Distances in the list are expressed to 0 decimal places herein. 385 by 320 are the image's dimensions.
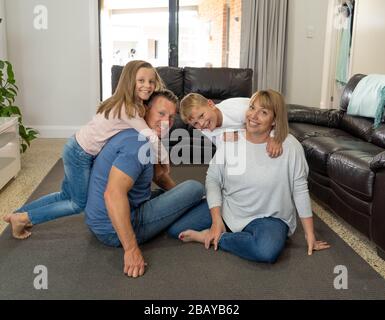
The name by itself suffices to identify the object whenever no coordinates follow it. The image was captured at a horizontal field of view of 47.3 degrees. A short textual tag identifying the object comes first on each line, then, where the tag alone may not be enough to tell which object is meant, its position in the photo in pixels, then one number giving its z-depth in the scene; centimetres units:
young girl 201
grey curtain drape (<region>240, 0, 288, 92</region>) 525
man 187
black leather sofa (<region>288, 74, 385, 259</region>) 224
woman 206
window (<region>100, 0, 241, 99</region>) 552
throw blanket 329
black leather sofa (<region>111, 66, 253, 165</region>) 463
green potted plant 383
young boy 211
